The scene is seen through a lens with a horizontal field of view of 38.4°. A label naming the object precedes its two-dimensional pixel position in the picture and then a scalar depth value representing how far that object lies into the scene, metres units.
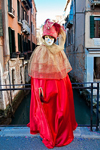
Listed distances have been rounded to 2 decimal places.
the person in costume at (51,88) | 1.89
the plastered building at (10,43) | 6.92
